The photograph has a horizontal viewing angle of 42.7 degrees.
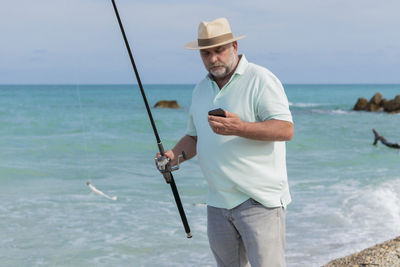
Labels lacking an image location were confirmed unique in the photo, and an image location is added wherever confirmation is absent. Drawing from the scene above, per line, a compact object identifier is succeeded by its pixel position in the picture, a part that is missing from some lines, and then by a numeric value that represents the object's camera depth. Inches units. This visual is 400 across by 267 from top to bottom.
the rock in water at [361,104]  1330.3
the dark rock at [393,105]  1167.0
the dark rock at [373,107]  1236.8
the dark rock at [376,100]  1247.0
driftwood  517.5
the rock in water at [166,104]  1419.8
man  84.0
